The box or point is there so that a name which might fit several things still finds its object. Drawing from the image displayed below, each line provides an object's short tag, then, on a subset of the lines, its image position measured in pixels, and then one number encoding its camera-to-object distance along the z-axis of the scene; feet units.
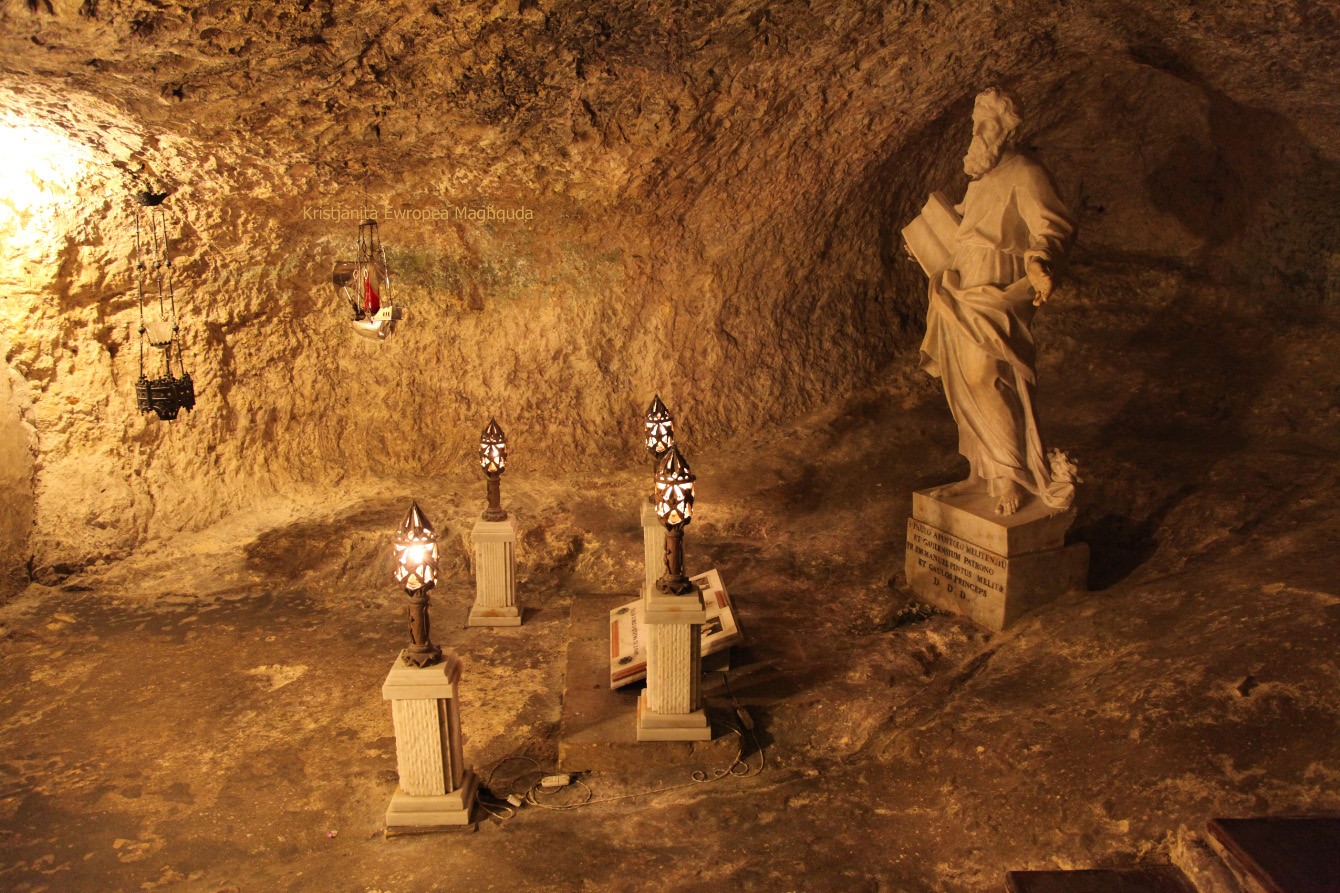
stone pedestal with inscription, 17.13
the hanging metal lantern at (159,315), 20.18
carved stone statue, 16.63
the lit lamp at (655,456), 19.27
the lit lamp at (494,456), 20.42
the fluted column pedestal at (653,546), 19.26
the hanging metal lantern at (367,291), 20.44
